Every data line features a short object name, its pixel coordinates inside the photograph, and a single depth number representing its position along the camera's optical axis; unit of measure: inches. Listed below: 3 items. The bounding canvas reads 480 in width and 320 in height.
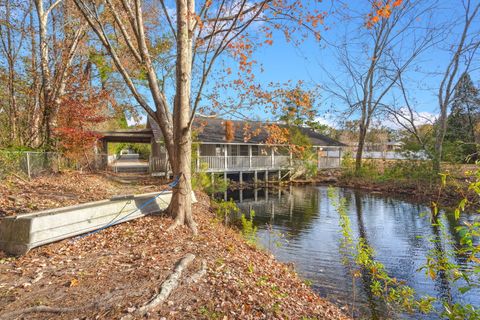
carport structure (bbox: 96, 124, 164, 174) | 803.4
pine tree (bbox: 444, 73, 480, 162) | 1353.3
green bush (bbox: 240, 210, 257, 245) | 342.3
